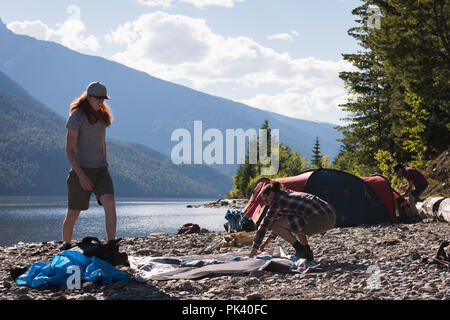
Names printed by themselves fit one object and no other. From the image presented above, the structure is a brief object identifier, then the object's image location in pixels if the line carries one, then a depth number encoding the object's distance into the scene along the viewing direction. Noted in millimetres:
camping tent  13820
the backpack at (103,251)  6170
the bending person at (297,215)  7133
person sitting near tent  13625
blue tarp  5648
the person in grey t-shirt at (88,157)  6473
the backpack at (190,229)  16578
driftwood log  13230
